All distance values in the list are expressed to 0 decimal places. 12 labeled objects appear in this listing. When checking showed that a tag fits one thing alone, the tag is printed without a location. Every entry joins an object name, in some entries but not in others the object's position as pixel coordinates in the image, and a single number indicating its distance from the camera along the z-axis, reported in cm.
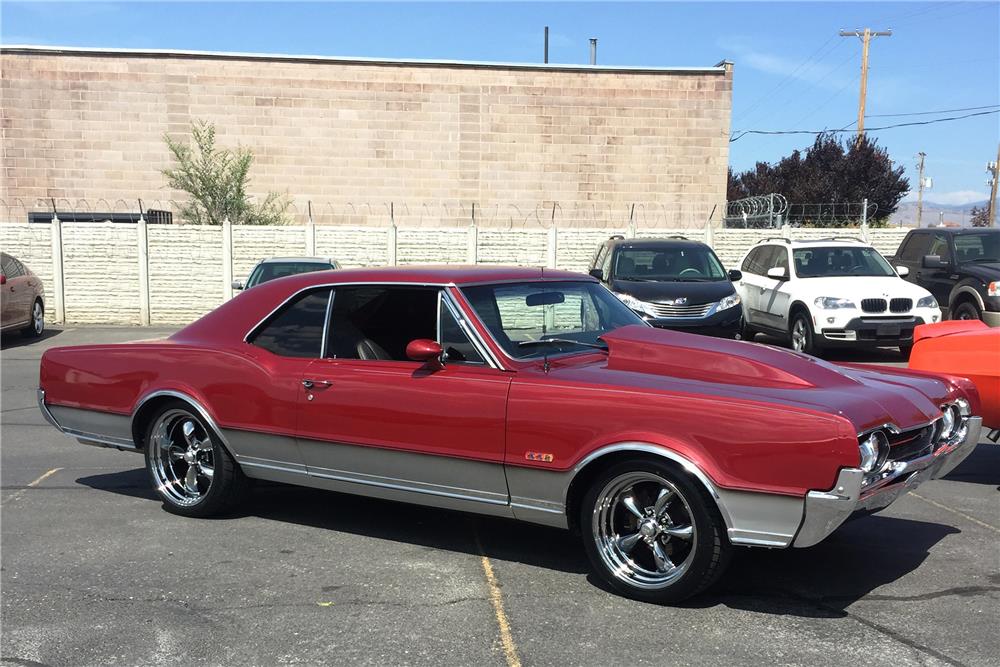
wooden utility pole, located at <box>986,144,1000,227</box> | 4793
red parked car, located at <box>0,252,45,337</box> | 1583
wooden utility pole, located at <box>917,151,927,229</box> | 7138
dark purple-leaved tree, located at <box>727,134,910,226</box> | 3900
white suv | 1279
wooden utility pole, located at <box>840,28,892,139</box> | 3762
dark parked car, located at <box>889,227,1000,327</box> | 1330
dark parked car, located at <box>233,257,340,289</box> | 1452
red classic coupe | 388
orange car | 579
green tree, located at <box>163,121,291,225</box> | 2567
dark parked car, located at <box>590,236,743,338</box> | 1226
